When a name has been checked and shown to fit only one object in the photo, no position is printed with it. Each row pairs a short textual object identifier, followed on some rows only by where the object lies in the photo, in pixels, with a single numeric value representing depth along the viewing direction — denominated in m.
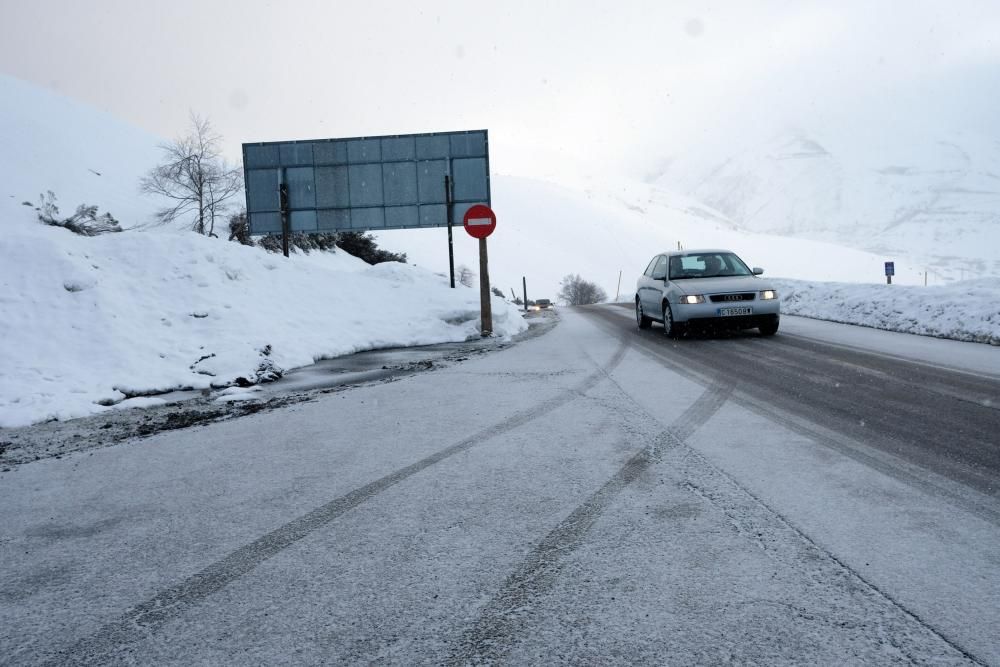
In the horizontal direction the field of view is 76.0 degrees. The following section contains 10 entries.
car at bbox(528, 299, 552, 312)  49.47
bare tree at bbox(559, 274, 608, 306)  84.81
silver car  10.88
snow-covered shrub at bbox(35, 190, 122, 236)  28.42
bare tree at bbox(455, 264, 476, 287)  59.62
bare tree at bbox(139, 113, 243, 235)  35.44
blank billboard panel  21.31
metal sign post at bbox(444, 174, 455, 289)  19.59
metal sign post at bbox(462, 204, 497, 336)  13.08
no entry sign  13.05
